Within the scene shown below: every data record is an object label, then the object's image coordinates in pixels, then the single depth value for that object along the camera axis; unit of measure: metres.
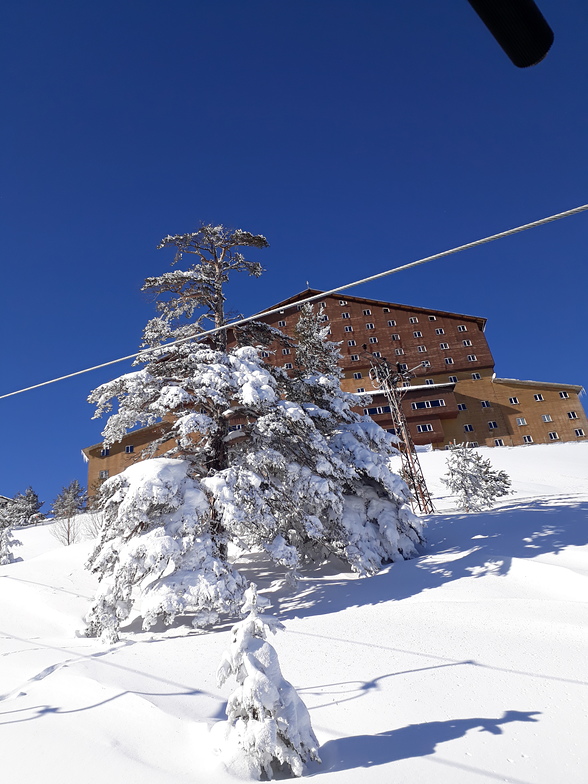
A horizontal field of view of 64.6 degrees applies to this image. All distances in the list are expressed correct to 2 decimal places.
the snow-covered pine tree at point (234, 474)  9.99
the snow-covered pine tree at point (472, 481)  23.56
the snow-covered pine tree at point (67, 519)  29.90
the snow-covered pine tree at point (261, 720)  4.30
